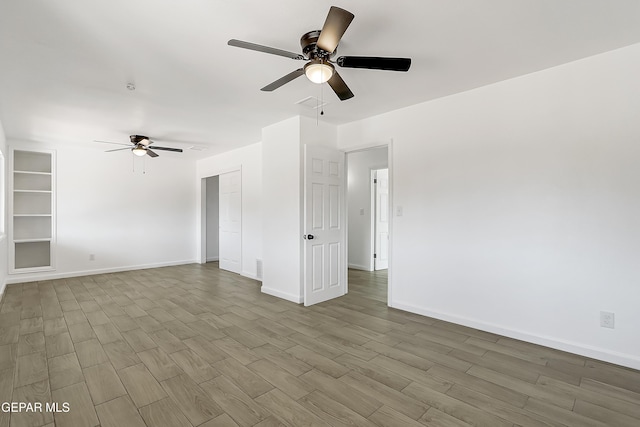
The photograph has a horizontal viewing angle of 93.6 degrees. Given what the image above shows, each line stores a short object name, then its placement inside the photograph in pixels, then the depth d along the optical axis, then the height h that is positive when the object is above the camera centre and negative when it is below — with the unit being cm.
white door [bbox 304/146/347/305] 404 -15
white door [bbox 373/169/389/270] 639 -14
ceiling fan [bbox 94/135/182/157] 496 +121
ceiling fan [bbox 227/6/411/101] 181 +108
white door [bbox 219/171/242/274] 628 -12
